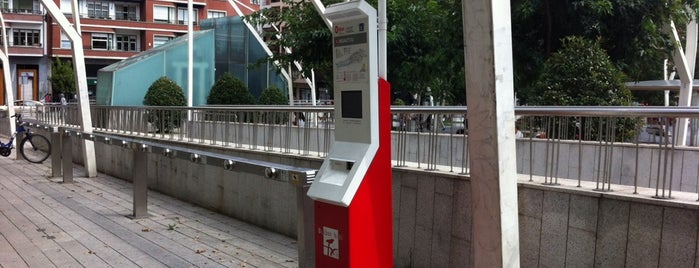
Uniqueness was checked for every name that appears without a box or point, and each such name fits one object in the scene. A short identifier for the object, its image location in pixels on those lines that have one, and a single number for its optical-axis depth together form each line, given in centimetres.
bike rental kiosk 384
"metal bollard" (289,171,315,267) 434
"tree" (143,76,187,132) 2375
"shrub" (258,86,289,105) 2867
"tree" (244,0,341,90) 1554
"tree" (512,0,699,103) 1214
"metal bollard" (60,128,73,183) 1109
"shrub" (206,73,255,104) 2650
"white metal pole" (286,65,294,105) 2778
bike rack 444
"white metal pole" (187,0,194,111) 2309
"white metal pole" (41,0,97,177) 1230
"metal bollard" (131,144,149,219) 811
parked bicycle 1512
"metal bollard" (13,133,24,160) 1539
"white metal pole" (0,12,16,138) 1952
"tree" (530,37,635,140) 1016
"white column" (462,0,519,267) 283
